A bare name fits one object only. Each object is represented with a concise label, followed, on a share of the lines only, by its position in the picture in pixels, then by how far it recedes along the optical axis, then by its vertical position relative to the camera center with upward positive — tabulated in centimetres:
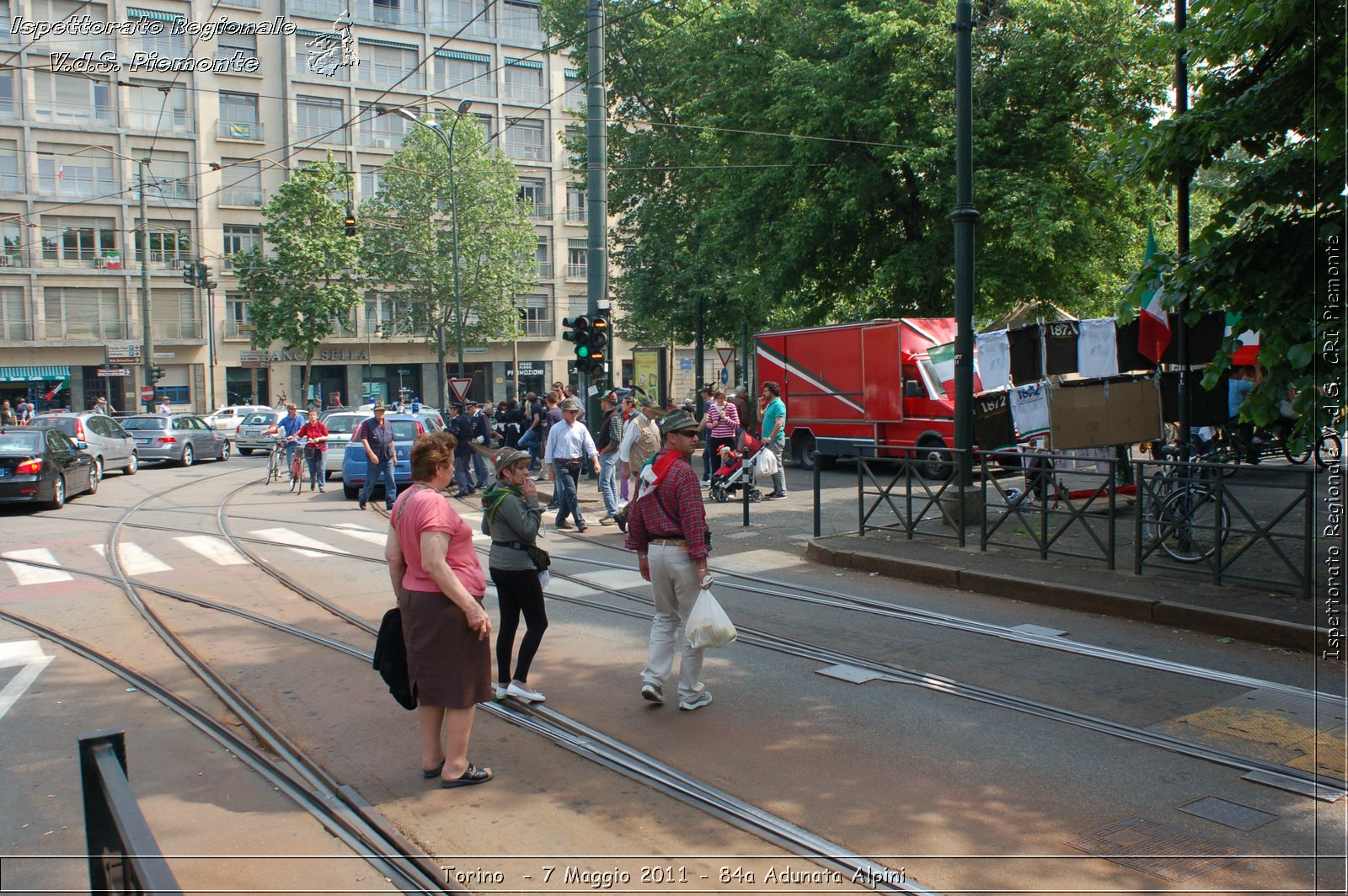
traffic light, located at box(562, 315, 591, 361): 1699 +102
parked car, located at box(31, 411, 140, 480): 2389 -61
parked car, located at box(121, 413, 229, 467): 2909 -79
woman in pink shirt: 496 -96
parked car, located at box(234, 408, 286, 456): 3538 -80
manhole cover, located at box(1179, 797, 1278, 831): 462 -189
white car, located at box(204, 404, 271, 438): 3916 -35
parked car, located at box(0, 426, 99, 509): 1762 -91
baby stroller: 1652 -116
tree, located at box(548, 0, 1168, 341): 2031 +499
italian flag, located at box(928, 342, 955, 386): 1834 +53
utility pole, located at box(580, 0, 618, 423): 1691 +366
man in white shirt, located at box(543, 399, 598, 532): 1437 -73
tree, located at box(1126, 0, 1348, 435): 713 +134
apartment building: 4694 +1210
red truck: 1978 +15
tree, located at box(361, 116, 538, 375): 4594 +749
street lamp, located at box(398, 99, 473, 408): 3172 +502
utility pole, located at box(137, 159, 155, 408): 4138 +303
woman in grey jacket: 626 -93
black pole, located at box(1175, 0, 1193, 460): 1097 +154
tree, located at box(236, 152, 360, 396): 4222 +568
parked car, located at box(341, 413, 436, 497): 1924 -96
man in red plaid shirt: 613 -86
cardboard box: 1079 -26
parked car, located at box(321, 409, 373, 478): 2295 -57
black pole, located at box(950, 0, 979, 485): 1116 +162
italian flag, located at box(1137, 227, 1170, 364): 1184 +60
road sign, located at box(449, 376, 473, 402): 2605 +42
